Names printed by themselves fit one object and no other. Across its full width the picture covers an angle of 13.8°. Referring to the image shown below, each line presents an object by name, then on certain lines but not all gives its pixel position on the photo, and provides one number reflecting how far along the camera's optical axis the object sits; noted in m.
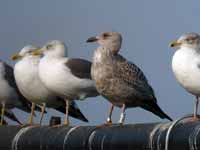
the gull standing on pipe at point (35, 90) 14.39
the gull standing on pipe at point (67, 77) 13.44
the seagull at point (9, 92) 15.77
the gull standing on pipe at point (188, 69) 10.98
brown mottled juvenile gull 11.72
